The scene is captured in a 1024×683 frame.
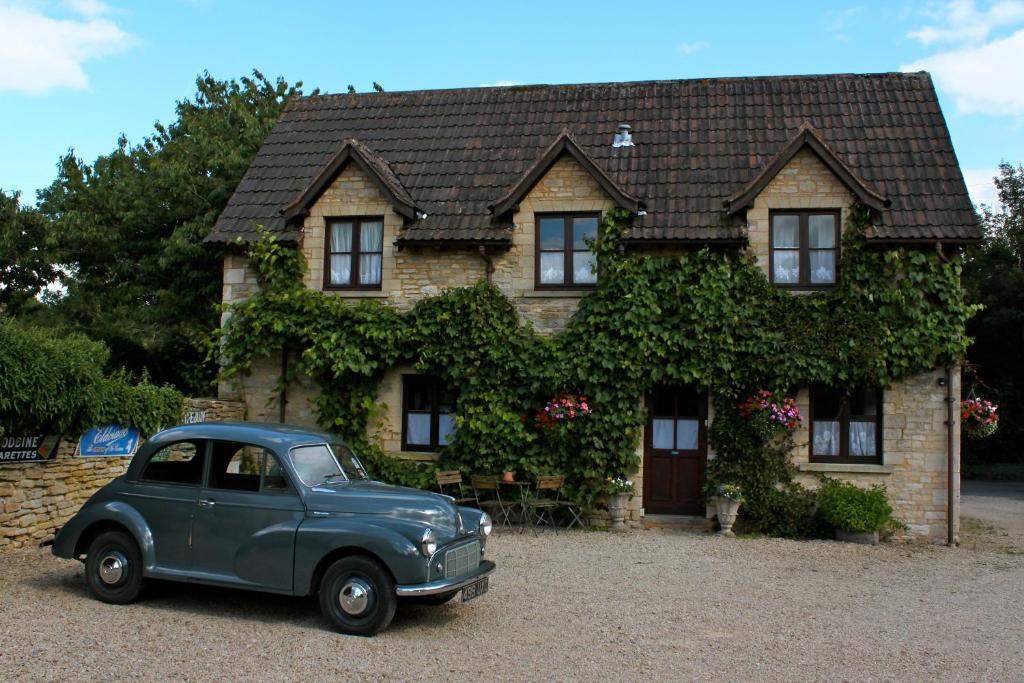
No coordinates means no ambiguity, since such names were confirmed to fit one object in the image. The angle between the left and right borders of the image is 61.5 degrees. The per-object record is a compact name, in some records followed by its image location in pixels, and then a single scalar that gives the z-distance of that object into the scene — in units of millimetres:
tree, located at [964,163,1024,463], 28281
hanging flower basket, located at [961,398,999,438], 13781
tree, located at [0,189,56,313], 23422
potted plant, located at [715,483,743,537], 13508
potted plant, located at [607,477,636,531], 13938
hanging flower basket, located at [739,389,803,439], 13578
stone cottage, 13938
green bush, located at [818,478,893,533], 13070
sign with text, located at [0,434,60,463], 10555
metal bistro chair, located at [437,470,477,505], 13703
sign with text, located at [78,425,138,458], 11750
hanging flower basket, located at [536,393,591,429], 13977
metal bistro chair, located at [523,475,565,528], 13539
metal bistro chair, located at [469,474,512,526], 13797
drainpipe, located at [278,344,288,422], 15391
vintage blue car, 7410
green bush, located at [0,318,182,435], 10000
